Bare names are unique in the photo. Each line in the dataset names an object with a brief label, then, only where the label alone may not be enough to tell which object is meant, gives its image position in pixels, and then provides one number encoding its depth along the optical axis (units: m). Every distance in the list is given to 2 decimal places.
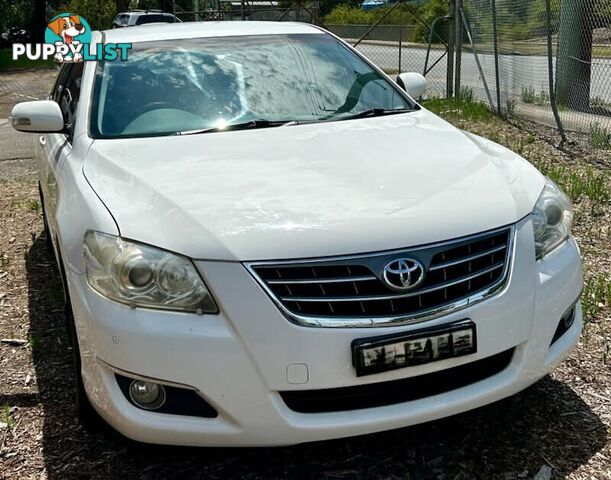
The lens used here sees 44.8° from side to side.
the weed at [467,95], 11.03
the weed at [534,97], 9.27
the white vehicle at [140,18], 25.68
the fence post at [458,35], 10.92
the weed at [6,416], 3.04
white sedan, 2.26
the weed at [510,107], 9.62
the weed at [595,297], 3.82
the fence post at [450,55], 11.37
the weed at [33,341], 3.77
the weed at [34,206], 6.52
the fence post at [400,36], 16.52
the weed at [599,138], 7.52
